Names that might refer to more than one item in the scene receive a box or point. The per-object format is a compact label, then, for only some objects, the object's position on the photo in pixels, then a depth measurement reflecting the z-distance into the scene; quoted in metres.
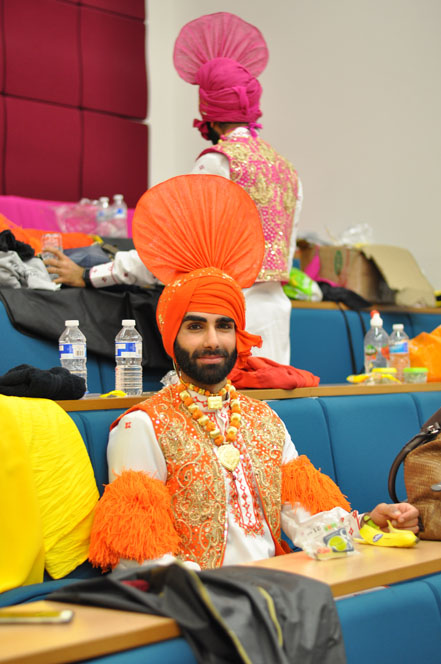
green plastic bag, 4.18
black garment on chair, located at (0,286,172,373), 2.96
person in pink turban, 3.03
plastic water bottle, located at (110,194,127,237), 4.79
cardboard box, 4.33
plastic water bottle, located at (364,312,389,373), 3.76
